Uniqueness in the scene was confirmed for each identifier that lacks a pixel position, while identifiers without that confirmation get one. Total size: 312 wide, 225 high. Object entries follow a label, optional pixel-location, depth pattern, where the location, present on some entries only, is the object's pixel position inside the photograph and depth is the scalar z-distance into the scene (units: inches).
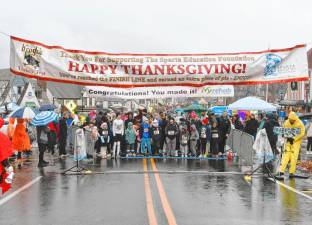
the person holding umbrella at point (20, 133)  647.8
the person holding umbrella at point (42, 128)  640.4
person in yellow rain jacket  551.5
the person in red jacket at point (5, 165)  268.5
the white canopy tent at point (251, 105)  1008.2
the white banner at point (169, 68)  560.7
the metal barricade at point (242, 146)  632.4
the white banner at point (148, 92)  588.1
